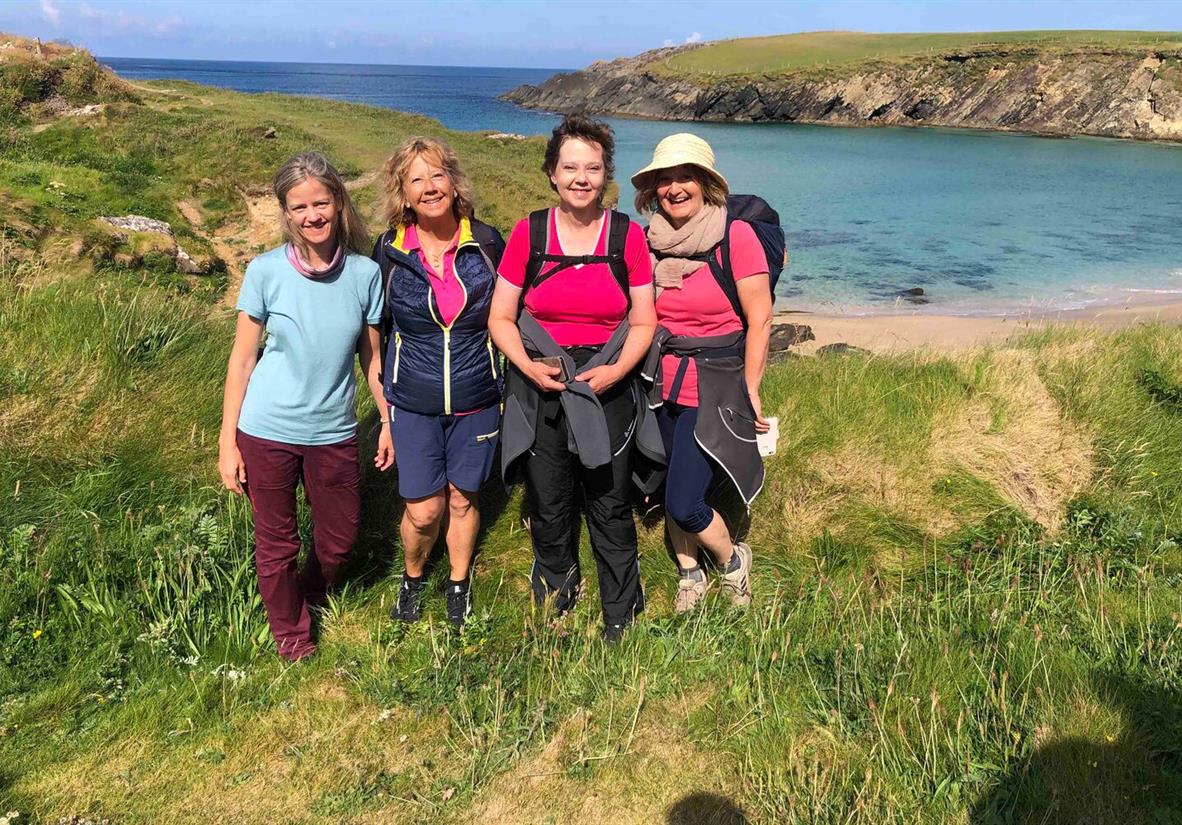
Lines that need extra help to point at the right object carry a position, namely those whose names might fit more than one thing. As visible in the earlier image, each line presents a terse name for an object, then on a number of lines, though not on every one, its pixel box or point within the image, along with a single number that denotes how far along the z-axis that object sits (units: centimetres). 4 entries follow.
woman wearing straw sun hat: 332
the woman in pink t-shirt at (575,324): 318
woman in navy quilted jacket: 331
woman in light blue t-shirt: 312
